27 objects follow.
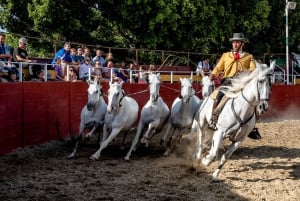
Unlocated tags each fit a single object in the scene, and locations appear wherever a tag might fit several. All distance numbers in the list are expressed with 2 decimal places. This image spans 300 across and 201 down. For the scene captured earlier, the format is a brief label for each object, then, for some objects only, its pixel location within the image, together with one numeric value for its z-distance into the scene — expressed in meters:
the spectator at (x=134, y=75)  16.92
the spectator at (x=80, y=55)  14.23
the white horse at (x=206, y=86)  13.12
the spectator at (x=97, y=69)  14.47
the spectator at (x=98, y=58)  15.33
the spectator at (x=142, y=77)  17.05
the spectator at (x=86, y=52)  14.83
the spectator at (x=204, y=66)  19.08
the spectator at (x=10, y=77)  10.77
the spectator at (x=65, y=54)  13.48
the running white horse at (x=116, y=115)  10.19
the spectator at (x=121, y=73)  15.74
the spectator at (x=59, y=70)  13.28
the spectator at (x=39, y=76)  12.30
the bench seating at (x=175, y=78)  20.64
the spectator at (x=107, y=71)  15.20
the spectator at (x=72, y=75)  13.45
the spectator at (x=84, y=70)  13.89
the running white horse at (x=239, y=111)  8.60
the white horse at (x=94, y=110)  10.57
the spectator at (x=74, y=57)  14.00
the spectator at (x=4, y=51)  10.85
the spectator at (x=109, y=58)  16.05
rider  9.73
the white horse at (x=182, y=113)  11.21
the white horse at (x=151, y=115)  10.84
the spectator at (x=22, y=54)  11.65
